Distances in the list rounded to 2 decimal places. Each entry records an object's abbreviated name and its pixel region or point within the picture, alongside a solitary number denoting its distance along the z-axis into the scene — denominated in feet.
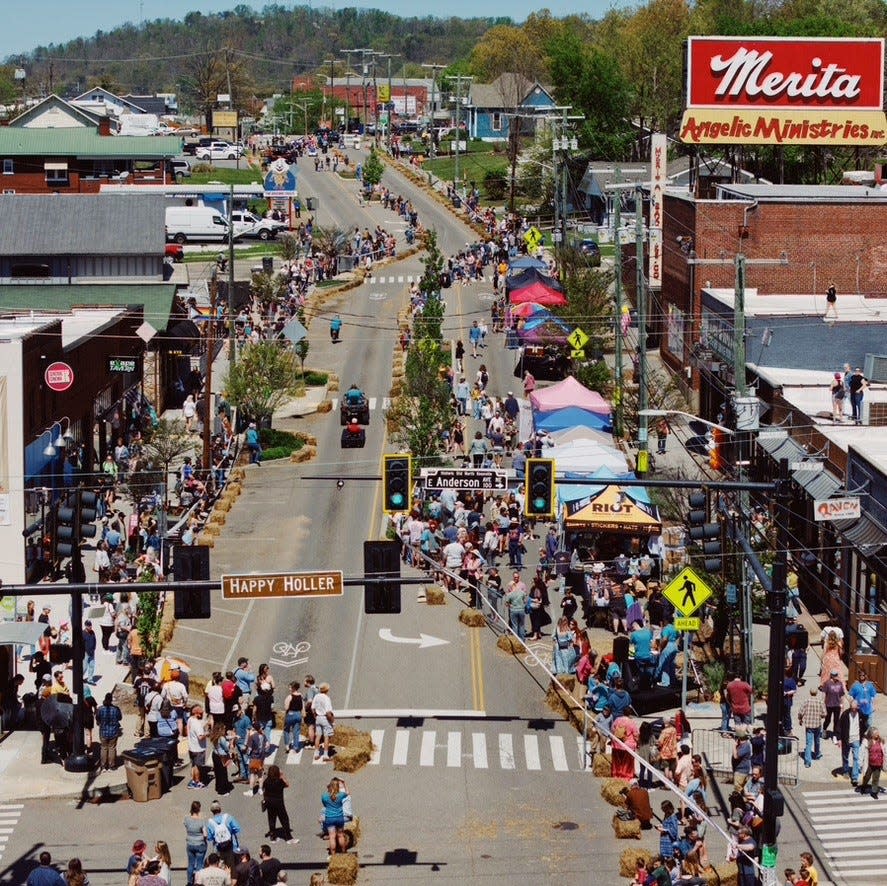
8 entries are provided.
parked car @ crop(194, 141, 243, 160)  538.88
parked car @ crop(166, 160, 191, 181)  470.88
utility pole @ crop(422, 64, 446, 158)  589.20
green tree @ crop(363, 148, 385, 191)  448.65
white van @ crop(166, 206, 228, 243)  355.77
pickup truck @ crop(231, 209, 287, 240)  374.43
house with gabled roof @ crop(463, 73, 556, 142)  574.07
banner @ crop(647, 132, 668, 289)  236.63
